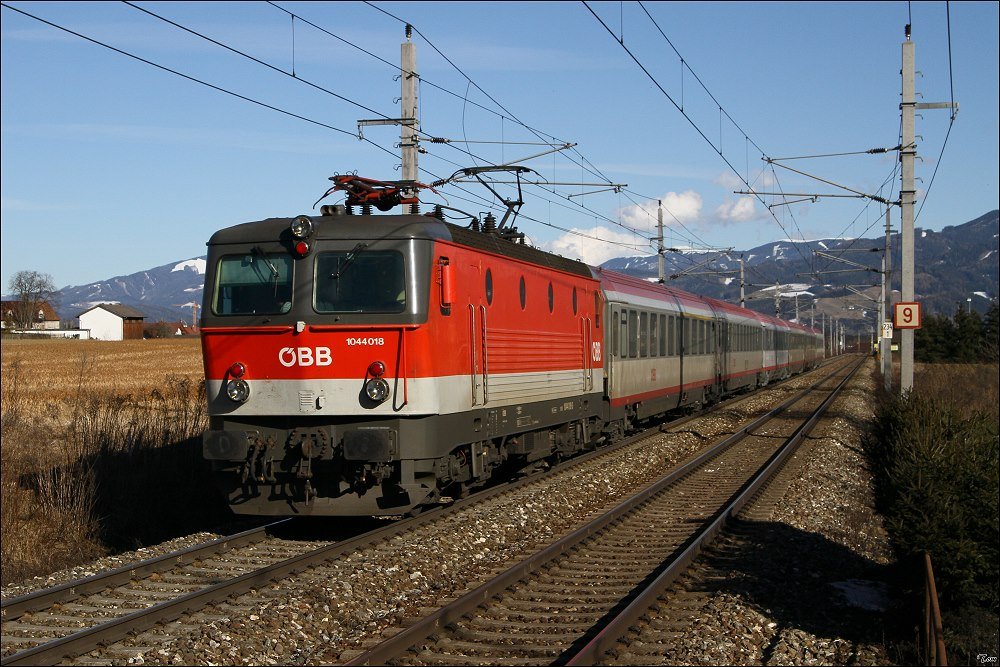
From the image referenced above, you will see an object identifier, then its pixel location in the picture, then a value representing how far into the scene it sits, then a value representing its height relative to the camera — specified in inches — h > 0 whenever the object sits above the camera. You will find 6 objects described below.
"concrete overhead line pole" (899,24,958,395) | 808.3 +142.6
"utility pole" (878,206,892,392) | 1409.9 +67.6
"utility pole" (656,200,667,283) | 1518.2 +156.5
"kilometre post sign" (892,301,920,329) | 776.9 +25.7
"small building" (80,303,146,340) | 5890.8 +170.4
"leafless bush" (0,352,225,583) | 498.3 -75.2
